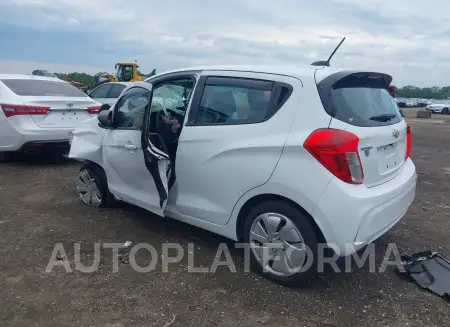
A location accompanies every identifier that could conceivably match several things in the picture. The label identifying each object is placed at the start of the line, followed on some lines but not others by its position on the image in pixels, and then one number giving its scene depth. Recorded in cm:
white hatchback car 315
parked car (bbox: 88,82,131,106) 1257
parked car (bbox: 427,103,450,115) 3494
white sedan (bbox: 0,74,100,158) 696
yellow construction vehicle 2638
